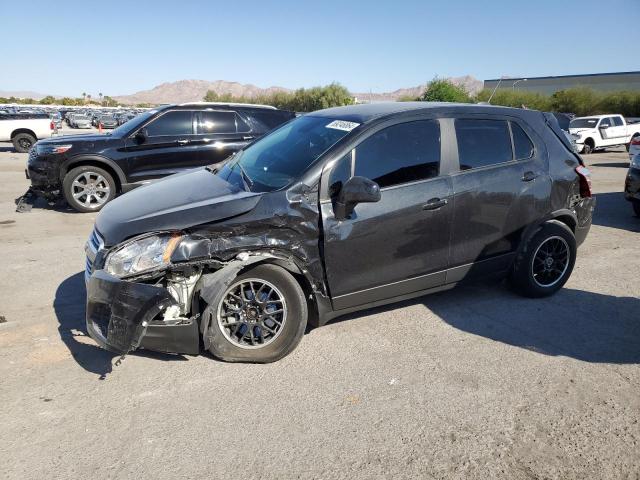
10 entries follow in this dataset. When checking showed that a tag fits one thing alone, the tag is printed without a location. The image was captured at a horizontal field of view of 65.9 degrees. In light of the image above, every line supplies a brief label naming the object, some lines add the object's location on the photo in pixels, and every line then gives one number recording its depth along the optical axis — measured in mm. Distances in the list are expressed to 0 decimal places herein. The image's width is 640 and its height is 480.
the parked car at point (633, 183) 7910
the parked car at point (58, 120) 35094
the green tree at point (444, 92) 53047
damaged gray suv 3375
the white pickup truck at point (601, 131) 21366
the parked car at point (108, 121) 41466
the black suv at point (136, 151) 8438
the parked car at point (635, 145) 12500
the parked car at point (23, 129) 20891
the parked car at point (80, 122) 43188
